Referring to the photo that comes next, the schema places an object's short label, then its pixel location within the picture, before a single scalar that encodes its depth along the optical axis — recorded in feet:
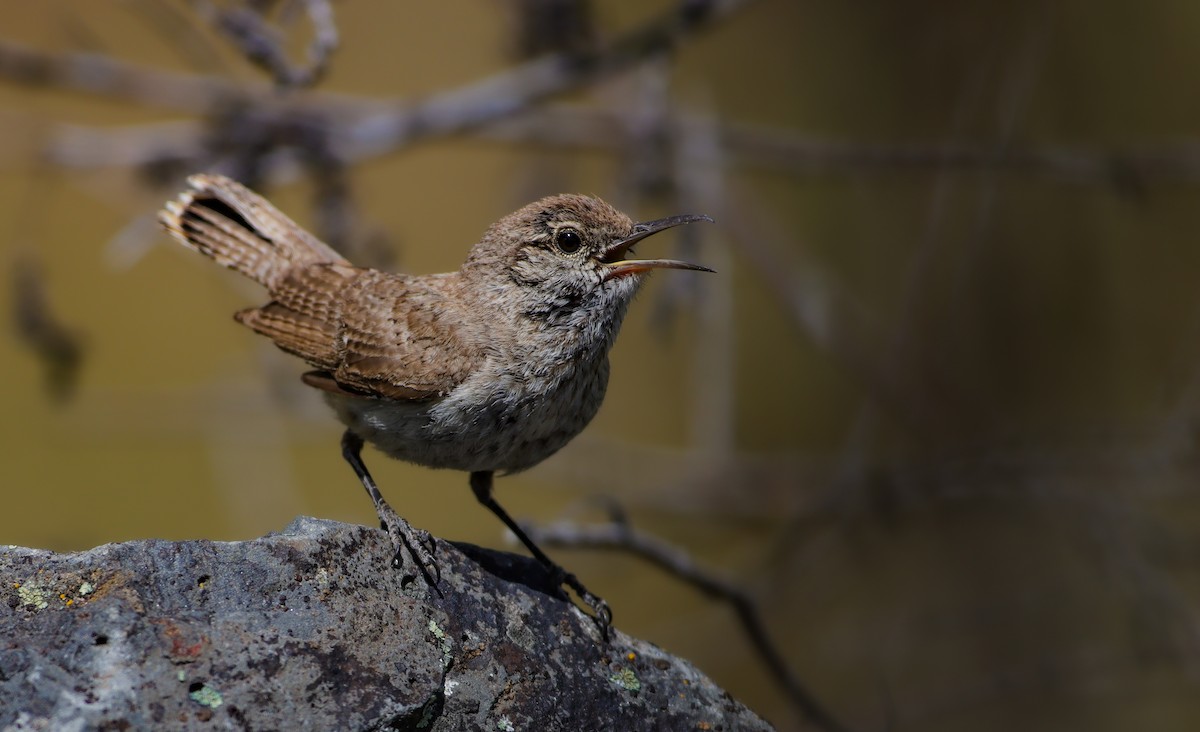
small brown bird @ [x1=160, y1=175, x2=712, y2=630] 20.40
